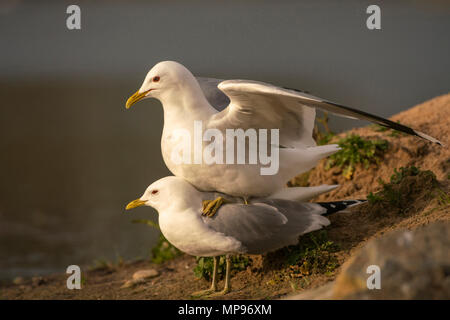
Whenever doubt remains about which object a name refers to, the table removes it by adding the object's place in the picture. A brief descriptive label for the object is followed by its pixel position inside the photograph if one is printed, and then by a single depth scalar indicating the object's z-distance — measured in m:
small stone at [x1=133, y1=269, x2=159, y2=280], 4.73
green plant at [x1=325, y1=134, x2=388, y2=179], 4.62
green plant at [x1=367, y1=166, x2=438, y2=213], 3.95
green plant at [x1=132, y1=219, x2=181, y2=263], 5.23
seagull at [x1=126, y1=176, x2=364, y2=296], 3.41
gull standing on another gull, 3.45
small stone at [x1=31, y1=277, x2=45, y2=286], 5.13
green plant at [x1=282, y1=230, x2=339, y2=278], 3.53
